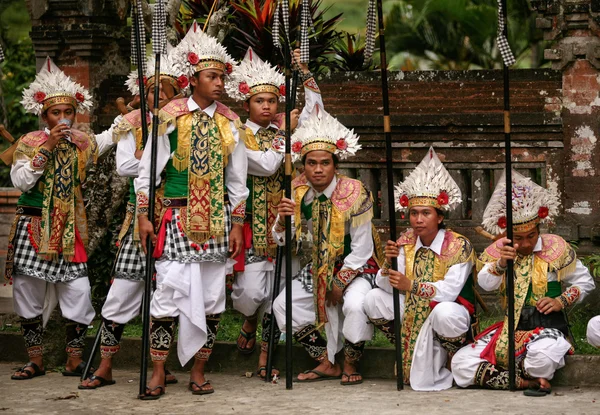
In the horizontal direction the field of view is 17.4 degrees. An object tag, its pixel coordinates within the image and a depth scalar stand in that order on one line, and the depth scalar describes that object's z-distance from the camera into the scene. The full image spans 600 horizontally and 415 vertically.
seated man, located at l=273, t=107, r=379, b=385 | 13.54
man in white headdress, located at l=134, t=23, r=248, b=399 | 12.83
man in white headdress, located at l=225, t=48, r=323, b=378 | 14.10
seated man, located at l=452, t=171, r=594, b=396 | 12.72
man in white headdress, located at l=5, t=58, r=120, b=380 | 14.05
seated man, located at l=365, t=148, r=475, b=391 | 13.08
